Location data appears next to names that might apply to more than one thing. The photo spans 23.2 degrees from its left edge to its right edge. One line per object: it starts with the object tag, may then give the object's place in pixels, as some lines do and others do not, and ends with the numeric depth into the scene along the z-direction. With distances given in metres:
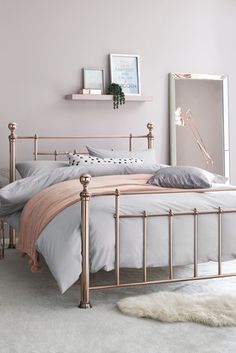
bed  3.04
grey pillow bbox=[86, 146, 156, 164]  4.89
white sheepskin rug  2.81
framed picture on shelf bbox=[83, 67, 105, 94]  5.24
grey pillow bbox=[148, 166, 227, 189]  3.53
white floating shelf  5.10
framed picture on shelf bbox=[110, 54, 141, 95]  5.34
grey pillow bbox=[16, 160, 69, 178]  4.60
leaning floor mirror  5.55
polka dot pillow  4.66
